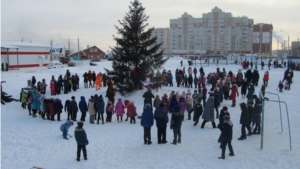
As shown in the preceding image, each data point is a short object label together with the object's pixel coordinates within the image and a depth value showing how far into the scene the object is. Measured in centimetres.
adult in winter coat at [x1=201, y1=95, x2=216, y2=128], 1336
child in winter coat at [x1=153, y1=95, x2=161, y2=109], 1631
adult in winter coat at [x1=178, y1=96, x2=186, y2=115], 1524
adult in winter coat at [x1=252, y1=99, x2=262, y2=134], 1214
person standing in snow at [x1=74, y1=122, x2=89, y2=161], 962
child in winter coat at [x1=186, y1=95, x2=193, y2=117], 1579
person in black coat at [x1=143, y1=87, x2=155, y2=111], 1662
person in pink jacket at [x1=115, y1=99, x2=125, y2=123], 1545
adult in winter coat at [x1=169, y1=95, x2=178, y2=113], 1527
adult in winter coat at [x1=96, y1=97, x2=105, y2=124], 1496
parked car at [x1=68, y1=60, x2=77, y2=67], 5035
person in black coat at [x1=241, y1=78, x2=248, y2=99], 2058
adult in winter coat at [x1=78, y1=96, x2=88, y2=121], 1534
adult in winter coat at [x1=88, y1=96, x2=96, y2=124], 1514
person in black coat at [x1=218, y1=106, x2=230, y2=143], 1124
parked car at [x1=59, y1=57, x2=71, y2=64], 6512
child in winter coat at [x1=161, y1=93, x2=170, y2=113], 1609
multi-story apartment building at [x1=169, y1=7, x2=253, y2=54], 13138
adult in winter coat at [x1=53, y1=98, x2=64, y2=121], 1568
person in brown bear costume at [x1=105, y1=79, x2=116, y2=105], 1925
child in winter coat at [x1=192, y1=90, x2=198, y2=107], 1721
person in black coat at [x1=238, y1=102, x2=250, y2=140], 1158
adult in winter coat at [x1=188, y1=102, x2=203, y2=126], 1402
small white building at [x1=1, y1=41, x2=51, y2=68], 4259
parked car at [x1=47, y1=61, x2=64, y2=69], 4429
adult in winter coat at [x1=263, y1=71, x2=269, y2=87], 2619
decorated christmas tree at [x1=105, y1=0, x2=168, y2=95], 2277
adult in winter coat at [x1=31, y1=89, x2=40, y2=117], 1697
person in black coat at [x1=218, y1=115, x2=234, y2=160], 961
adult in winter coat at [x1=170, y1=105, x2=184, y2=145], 1099
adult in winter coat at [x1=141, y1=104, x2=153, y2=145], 1112
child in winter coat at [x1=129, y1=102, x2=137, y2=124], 1490
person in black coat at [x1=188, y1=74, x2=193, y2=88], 2644
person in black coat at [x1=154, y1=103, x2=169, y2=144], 1091
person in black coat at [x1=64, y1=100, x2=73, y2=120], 1560
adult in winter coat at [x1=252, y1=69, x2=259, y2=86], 2575
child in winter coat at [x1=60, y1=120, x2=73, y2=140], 1241
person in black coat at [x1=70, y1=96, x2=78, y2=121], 1547
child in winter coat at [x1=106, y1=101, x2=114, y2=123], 1526
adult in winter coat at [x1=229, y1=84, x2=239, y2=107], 1852
